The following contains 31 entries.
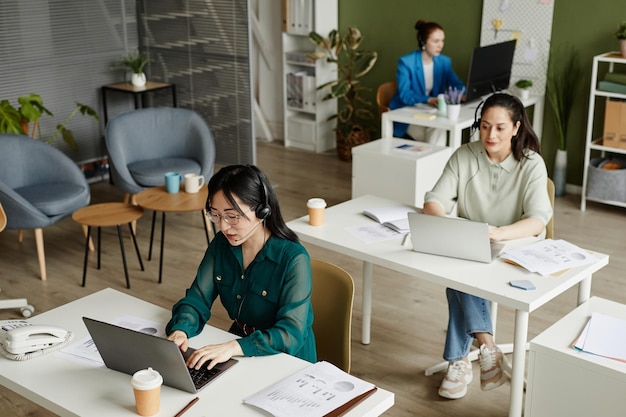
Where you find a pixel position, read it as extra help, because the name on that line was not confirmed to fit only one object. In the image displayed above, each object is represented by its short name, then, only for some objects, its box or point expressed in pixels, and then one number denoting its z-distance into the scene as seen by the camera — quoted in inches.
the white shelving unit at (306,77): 285.0
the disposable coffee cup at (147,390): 80.4
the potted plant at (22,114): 219.3
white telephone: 94.7
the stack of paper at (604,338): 103.6
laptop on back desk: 118.6
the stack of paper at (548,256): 118.1
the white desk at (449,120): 218.1
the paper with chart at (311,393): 82.4
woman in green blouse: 97.3
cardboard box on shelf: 222.8
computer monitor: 223.5
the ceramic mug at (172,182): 194.4
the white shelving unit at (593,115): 222.8
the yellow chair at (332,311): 109.0
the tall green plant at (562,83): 240.5
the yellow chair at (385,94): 257.6
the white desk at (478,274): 111.7
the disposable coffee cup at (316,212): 137.4
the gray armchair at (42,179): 190.4
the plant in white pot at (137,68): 258.8
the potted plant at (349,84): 279.0
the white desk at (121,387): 83.7
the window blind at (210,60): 250.5
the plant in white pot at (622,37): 219.1
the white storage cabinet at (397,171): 210.7
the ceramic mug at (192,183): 194.5
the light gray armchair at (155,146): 213.3
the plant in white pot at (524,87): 241.1
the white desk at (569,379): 101.2
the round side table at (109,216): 185.5
